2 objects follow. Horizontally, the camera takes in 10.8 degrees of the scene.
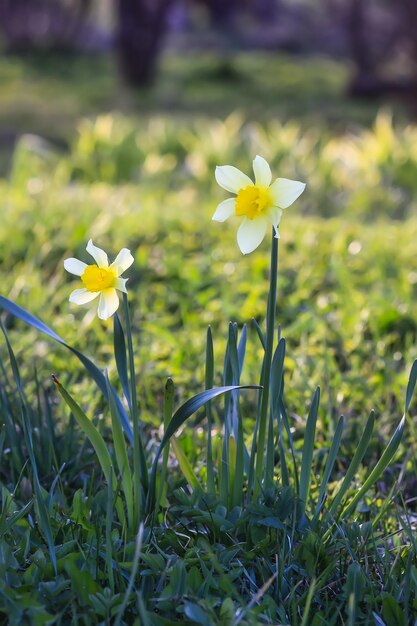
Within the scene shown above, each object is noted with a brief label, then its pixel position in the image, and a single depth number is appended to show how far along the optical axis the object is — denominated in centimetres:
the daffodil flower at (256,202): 159
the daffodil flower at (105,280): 161
